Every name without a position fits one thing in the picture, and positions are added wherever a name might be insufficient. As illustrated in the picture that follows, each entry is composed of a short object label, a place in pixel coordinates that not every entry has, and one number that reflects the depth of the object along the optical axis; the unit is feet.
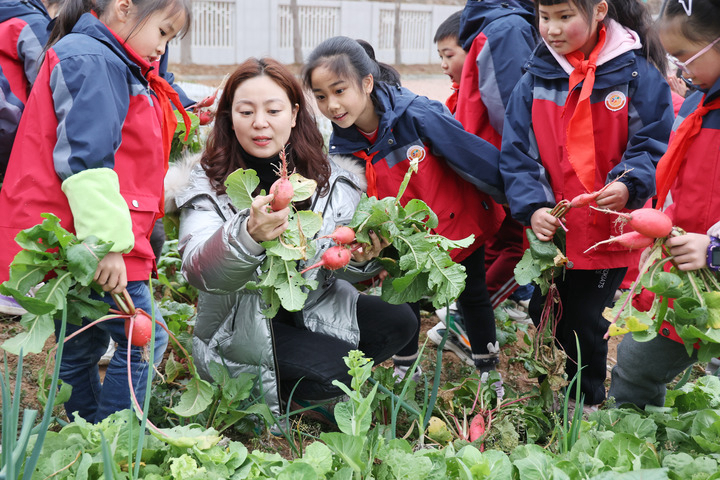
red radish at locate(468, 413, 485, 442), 6.96
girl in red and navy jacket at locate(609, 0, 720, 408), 6.28
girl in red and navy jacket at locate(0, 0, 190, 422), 6.06
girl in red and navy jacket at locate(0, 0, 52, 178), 8.08
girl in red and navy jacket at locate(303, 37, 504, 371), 8.21
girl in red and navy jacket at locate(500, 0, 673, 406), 7.45
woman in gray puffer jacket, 7.48
